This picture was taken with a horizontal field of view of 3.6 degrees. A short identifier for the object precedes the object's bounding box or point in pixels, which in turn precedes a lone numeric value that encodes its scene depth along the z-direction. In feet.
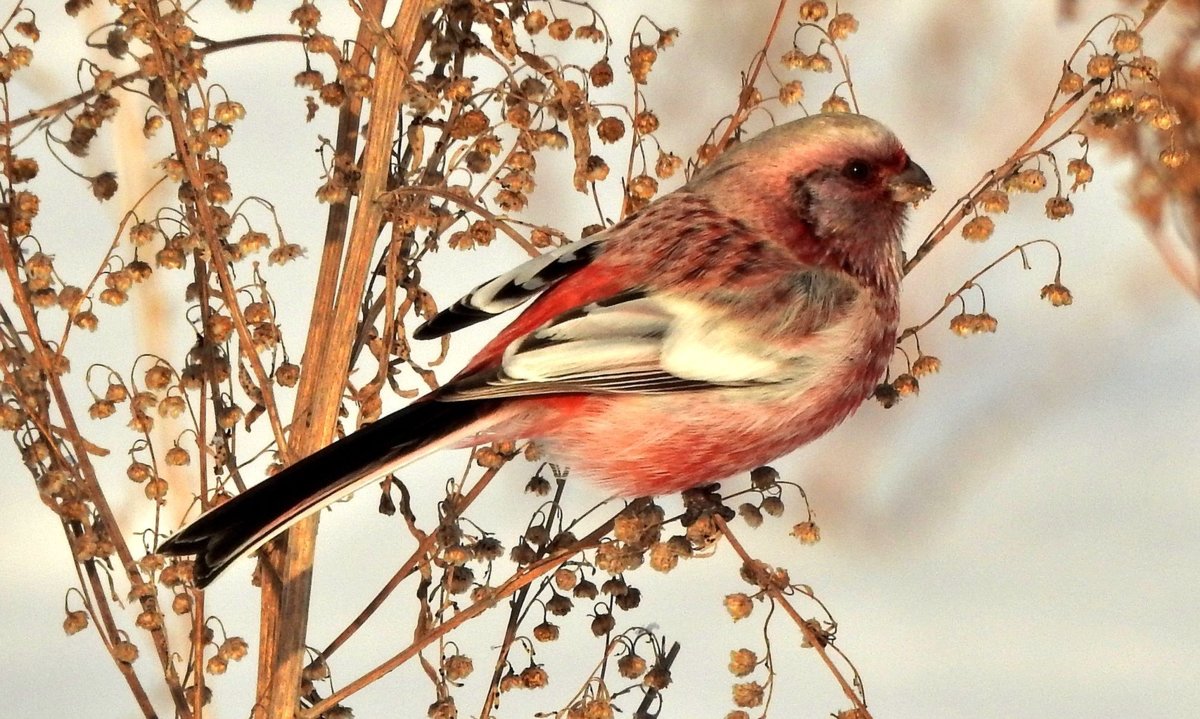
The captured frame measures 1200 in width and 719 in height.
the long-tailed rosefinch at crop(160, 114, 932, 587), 10.47
